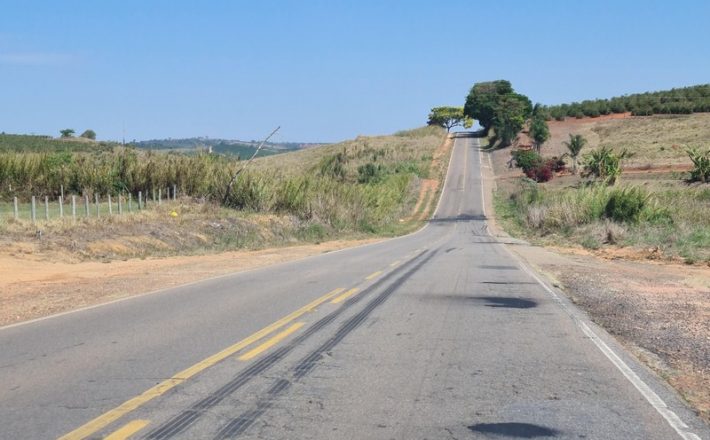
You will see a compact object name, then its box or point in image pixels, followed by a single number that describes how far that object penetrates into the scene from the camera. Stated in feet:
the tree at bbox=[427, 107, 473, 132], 639.35
